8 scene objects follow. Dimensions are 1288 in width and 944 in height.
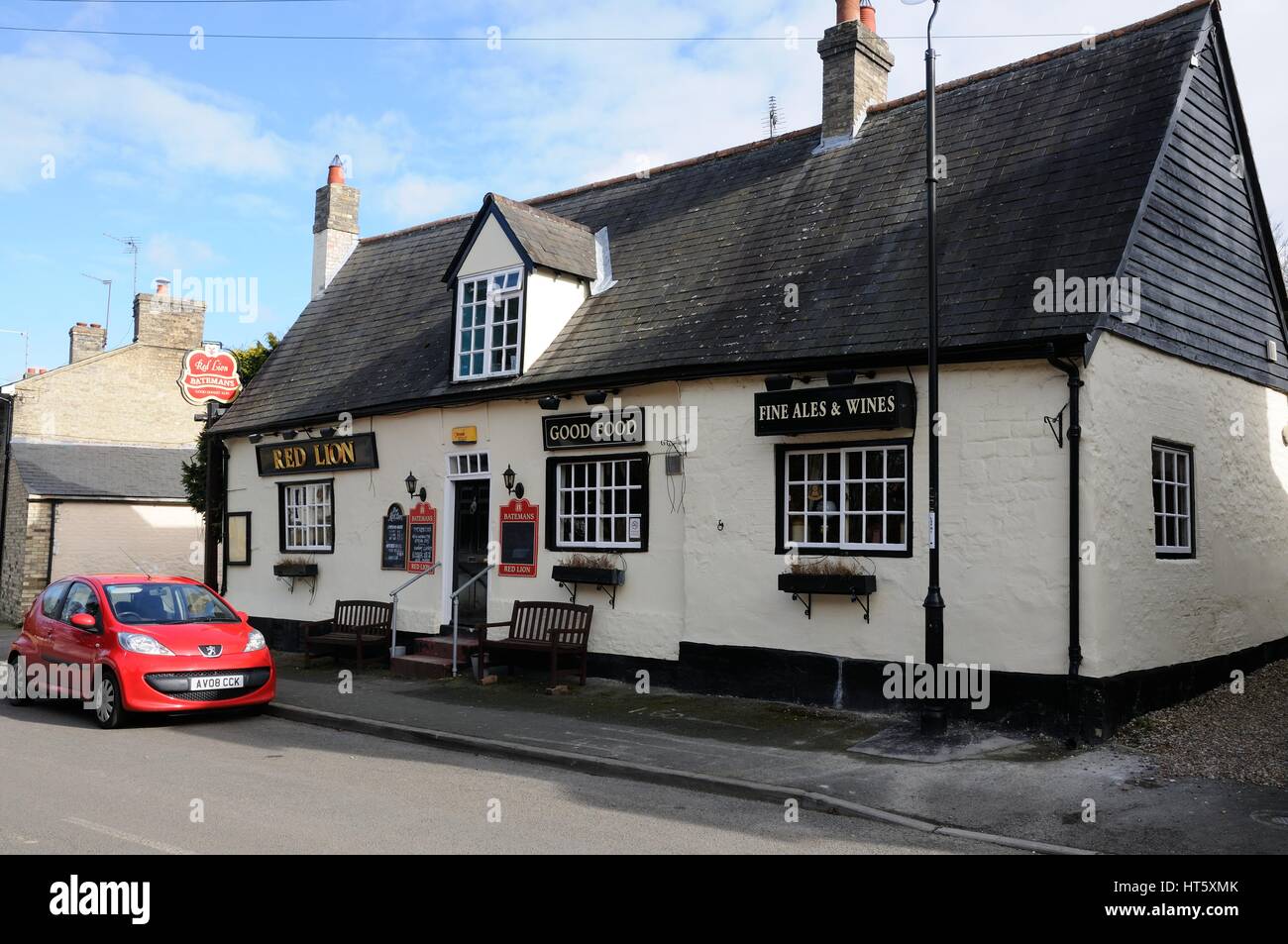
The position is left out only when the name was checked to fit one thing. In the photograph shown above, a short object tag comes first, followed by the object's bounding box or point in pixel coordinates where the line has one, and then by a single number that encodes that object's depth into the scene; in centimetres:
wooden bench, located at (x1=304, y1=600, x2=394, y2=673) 1549
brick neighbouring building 2562
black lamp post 977
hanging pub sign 1973
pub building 1023
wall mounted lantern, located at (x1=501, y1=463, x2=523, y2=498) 1459
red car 1097
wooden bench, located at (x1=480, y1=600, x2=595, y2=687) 1323
